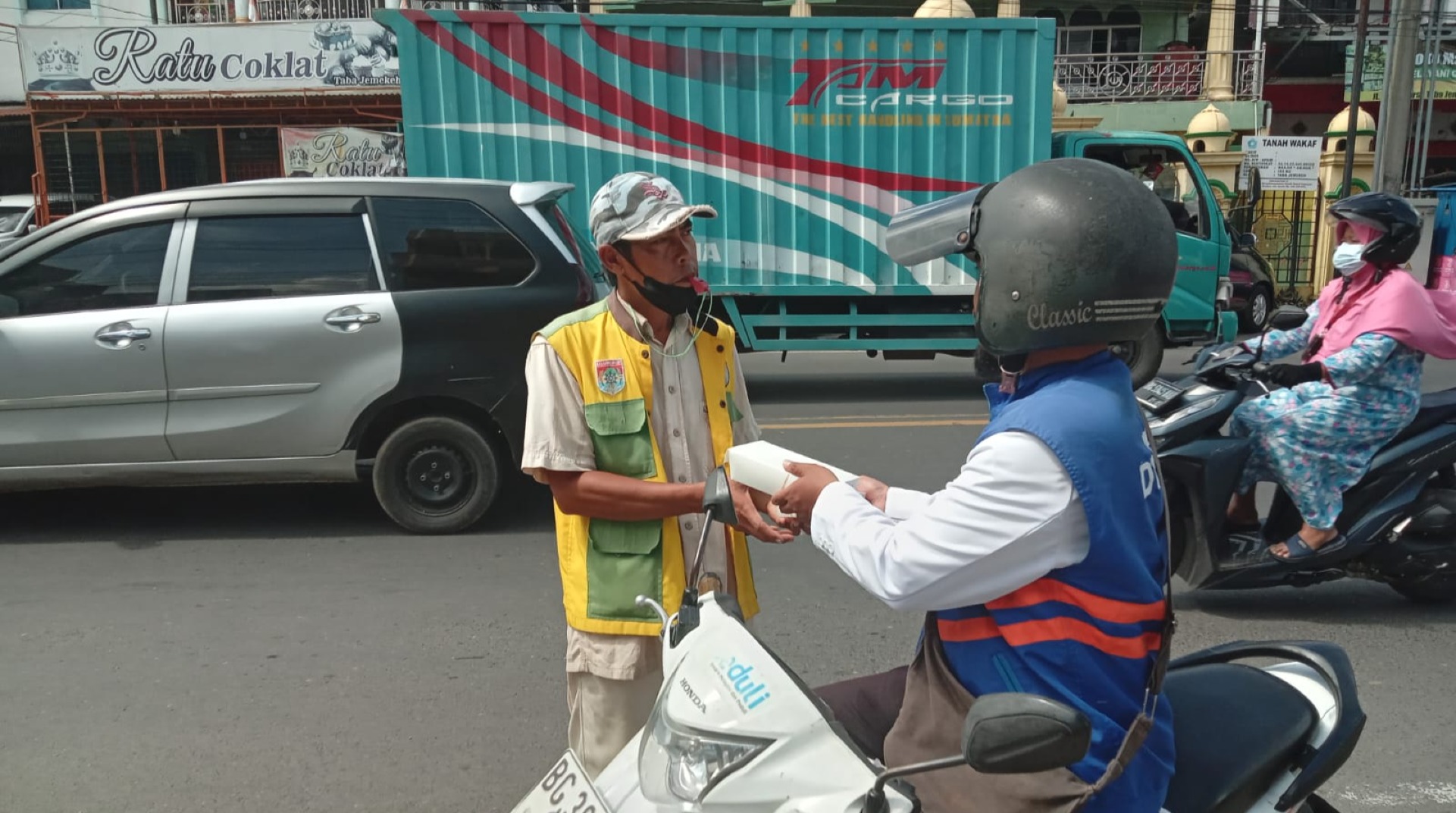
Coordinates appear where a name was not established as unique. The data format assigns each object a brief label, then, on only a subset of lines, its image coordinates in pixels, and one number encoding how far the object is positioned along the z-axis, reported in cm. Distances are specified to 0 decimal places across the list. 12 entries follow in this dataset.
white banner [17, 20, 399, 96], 2006
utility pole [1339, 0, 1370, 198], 1694
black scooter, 445
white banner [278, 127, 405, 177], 2002
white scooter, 145
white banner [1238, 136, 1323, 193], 1658
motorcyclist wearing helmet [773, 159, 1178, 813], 153
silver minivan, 552
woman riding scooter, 442
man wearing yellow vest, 233
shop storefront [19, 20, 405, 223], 2008
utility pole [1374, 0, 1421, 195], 1435
